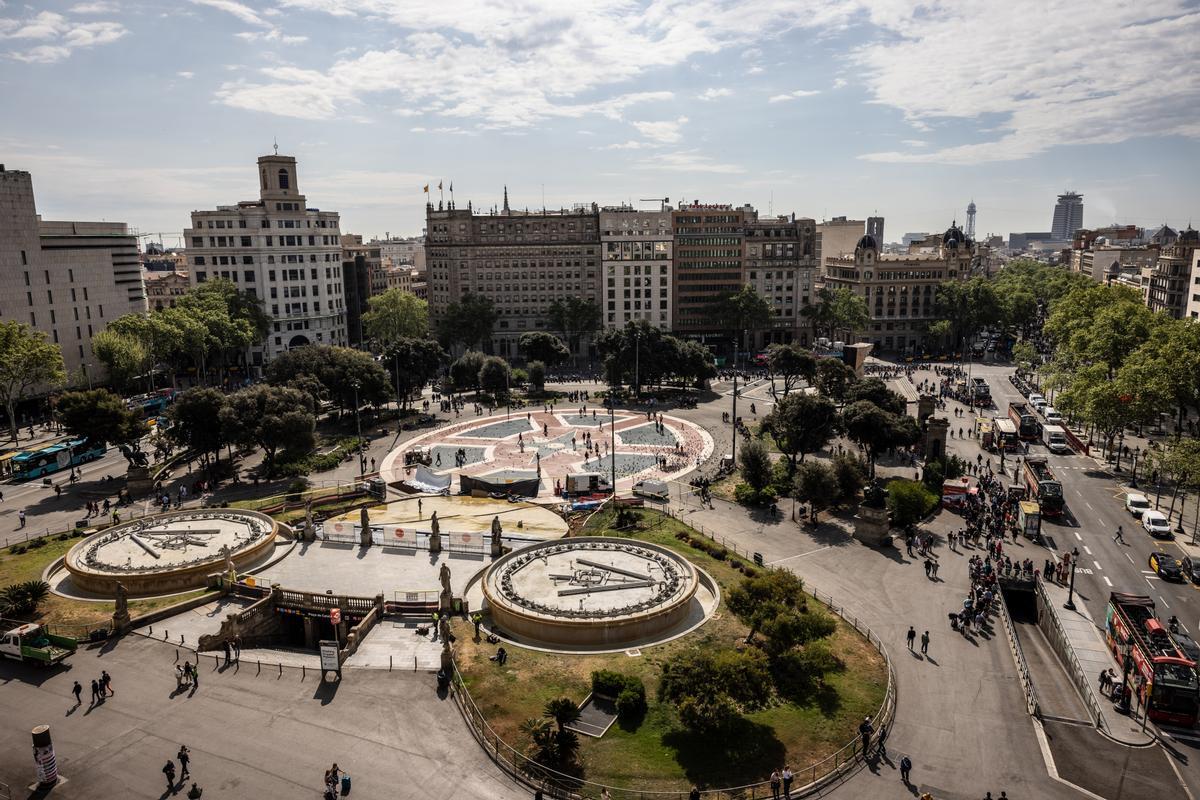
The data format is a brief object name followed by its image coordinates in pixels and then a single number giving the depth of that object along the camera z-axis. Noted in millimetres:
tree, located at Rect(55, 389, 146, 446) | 66562
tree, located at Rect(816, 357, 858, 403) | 84750
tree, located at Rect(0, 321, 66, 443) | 74438
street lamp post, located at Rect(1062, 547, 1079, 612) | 44606
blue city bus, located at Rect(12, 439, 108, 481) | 66750
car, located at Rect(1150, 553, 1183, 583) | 48094
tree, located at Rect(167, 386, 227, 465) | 65250
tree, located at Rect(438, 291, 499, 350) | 132875
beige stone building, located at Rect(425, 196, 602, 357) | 145000
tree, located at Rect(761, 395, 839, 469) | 65688
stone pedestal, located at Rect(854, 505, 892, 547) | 53344
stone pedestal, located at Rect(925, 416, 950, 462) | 69438
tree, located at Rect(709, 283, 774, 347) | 133875
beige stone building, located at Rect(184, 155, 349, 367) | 120688
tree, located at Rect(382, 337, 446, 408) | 95000
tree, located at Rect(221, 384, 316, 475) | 65562
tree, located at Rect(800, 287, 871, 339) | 136875
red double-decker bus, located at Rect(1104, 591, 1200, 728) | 33531
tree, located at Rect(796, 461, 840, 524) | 56312
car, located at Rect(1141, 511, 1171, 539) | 54656
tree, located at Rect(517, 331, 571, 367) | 110375
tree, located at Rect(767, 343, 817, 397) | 98625
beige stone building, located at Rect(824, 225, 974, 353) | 147250
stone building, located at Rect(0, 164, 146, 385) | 88500
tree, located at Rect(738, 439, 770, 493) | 61938
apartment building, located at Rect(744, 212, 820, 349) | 144000
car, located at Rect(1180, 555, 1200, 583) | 47750
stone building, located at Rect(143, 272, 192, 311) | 165125
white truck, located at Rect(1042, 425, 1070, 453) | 77688
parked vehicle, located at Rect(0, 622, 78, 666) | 35781
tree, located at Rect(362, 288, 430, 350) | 128000
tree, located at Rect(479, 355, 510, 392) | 98375
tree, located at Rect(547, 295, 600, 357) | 134750
